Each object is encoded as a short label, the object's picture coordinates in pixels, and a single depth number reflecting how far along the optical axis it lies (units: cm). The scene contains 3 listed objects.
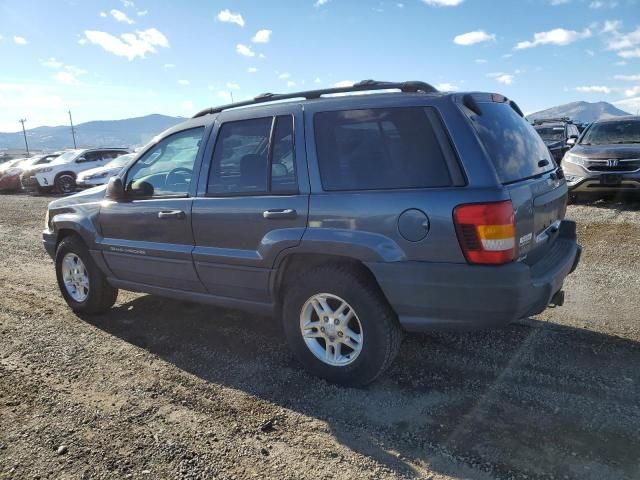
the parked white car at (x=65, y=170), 1752
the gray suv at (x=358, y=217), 269
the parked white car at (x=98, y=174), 1579
